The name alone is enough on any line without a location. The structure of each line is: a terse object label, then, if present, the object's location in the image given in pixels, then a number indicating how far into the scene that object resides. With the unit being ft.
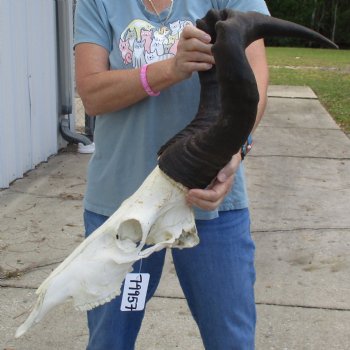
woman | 6.93
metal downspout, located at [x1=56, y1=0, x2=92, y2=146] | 24.90
